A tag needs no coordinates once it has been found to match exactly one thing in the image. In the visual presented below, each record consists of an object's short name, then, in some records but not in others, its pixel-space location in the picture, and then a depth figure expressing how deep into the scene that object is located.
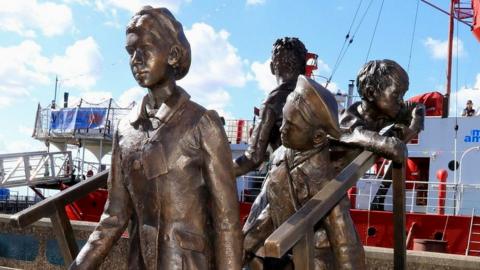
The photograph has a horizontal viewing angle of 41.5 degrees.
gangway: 17.14
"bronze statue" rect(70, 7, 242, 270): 2.23
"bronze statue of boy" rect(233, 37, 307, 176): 3.44
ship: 11.62
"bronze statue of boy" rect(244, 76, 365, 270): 2.60
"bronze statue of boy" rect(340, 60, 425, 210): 2.91
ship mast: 15.38
